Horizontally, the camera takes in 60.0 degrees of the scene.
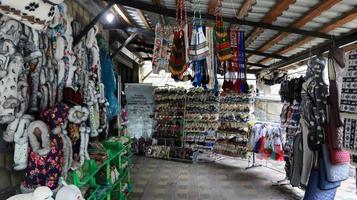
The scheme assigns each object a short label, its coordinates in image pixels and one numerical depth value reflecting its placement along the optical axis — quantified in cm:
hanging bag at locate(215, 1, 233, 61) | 406
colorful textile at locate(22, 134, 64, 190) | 226
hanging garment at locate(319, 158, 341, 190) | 394
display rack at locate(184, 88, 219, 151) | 823
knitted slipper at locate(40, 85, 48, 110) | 261
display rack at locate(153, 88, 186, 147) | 842
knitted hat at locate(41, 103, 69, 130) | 240
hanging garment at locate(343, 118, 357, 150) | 257
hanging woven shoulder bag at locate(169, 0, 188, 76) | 420
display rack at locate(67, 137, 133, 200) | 282
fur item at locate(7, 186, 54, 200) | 187
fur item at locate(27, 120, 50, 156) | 226
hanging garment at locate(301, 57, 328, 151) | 389
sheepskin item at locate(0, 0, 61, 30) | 197
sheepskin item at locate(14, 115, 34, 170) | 221
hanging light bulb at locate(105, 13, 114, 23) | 502
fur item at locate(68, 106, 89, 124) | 259
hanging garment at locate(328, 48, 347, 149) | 305
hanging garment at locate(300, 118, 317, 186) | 412
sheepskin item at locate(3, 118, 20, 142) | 217
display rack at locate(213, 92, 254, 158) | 725
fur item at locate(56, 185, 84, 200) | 207
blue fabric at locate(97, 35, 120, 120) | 436
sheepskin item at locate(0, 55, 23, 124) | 205
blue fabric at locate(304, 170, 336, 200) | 405
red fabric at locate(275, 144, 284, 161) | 575
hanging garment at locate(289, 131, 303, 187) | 443
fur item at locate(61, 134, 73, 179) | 242
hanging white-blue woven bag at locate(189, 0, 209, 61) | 401
